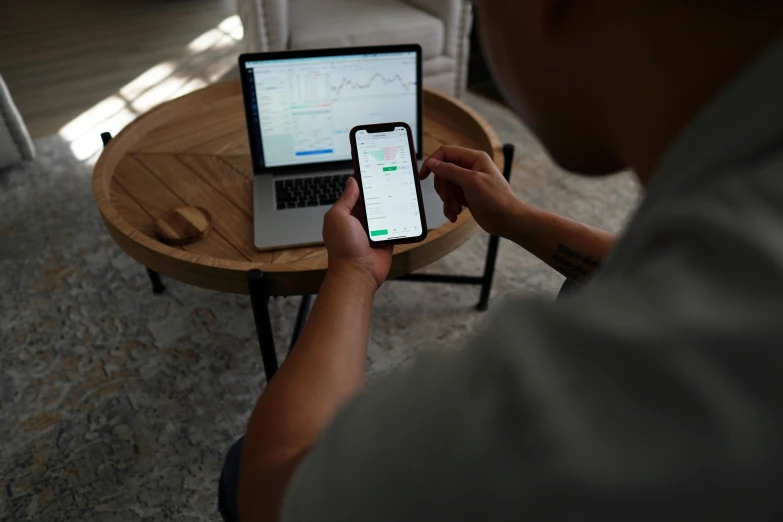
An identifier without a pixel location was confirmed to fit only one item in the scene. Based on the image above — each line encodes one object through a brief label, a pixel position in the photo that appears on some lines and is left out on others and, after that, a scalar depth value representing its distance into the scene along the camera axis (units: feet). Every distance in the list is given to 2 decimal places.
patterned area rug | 3.95
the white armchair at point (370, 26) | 6.86
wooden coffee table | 3.35
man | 0.77
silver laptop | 3.87
